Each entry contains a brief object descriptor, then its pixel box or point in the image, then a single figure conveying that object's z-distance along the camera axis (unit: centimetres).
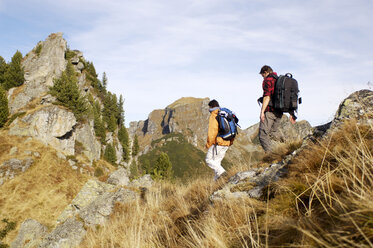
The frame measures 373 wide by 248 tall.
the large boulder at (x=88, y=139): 4370
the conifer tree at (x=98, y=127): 5610
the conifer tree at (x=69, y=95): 3984
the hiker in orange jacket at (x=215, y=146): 576
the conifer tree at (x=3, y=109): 3397
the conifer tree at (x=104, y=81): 7788
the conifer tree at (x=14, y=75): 4666
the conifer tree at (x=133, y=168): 6391
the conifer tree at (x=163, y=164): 4423
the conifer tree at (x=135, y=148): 7669
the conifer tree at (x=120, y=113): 7271
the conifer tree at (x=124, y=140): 6677
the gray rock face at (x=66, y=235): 676
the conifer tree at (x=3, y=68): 4868
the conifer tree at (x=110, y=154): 5438
